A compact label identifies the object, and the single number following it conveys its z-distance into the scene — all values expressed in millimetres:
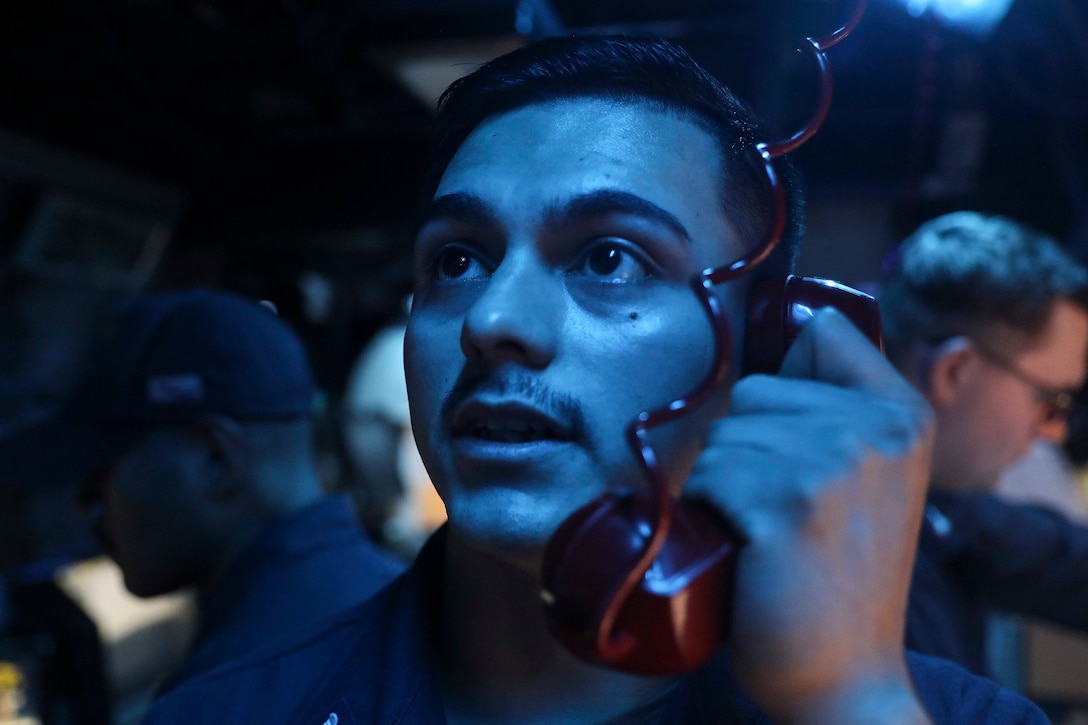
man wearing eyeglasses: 980
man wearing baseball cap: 962
